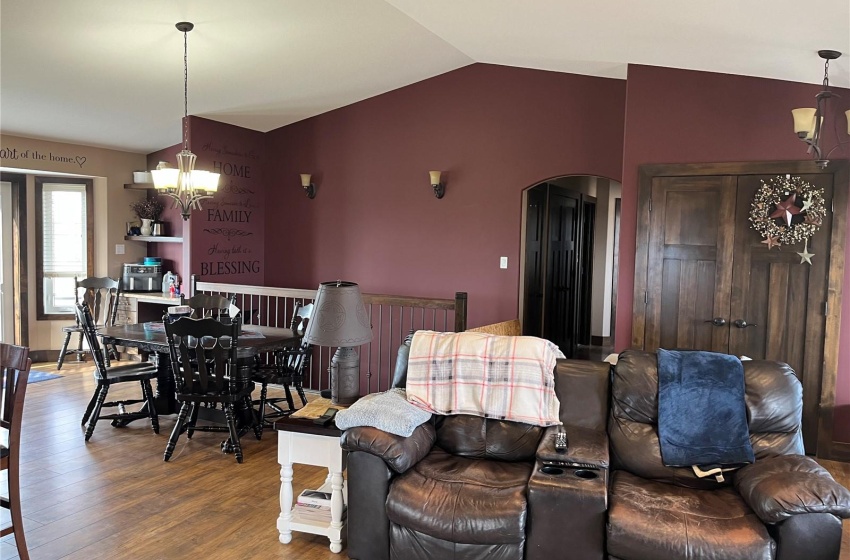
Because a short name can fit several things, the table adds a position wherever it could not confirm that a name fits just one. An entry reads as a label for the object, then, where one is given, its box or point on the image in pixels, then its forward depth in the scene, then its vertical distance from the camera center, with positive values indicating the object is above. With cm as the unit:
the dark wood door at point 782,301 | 447 -30
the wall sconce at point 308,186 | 701 +68
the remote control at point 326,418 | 314 -84
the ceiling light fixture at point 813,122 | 373 +81
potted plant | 743 +40
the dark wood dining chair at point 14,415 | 260 -71
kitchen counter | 678 -58
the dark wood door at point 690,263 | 466 -4
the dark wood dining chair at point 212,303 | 526 -48
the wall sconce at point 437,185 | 629 +65
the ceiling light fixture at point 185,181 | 460 +46
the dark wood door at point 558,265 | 649 -13
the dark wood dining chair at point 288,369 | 482 -94
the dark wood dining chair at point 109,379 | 461 -101
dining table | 442 -68
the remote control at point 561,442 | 286 -85
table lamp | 326 -41
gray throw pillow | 289 -76
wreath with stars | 440 +34
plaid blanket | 316 -63
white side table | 310 -104
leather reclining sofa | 239 -99
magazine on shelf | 326 -128
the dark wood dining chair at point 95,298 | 661 -59
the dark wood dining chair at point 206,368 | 409 -82
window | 712 +2
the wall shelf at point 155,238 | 712 +6
